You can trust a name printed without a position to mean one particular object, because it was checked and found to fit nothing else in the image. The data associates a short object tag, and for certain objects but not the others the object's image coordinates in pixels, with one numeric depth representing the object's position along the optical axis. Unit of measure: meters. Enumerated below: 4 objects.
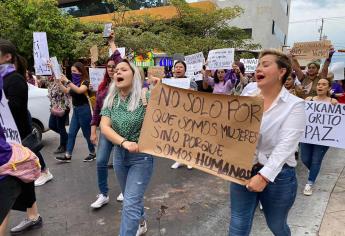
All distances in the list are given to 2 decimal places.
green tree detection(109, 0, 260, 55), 18.45
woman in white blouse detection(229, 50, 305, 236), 2.34
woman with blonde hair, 2.92
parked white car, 7.38
